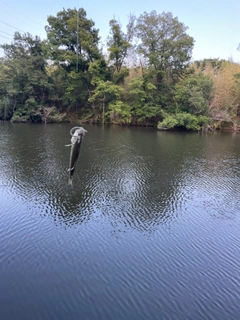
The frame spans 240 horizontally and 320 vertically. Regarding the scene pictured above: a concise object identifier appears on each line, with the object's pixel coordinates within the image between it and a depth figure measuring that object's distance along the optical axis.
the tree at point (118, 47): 32.97
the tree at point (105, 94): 32.53
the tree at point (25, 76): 31.80
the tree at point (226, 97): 32.38
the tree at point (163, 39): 31.62
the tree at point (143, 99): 32.00
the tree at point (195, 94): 30.61
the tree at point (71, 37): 32.75
